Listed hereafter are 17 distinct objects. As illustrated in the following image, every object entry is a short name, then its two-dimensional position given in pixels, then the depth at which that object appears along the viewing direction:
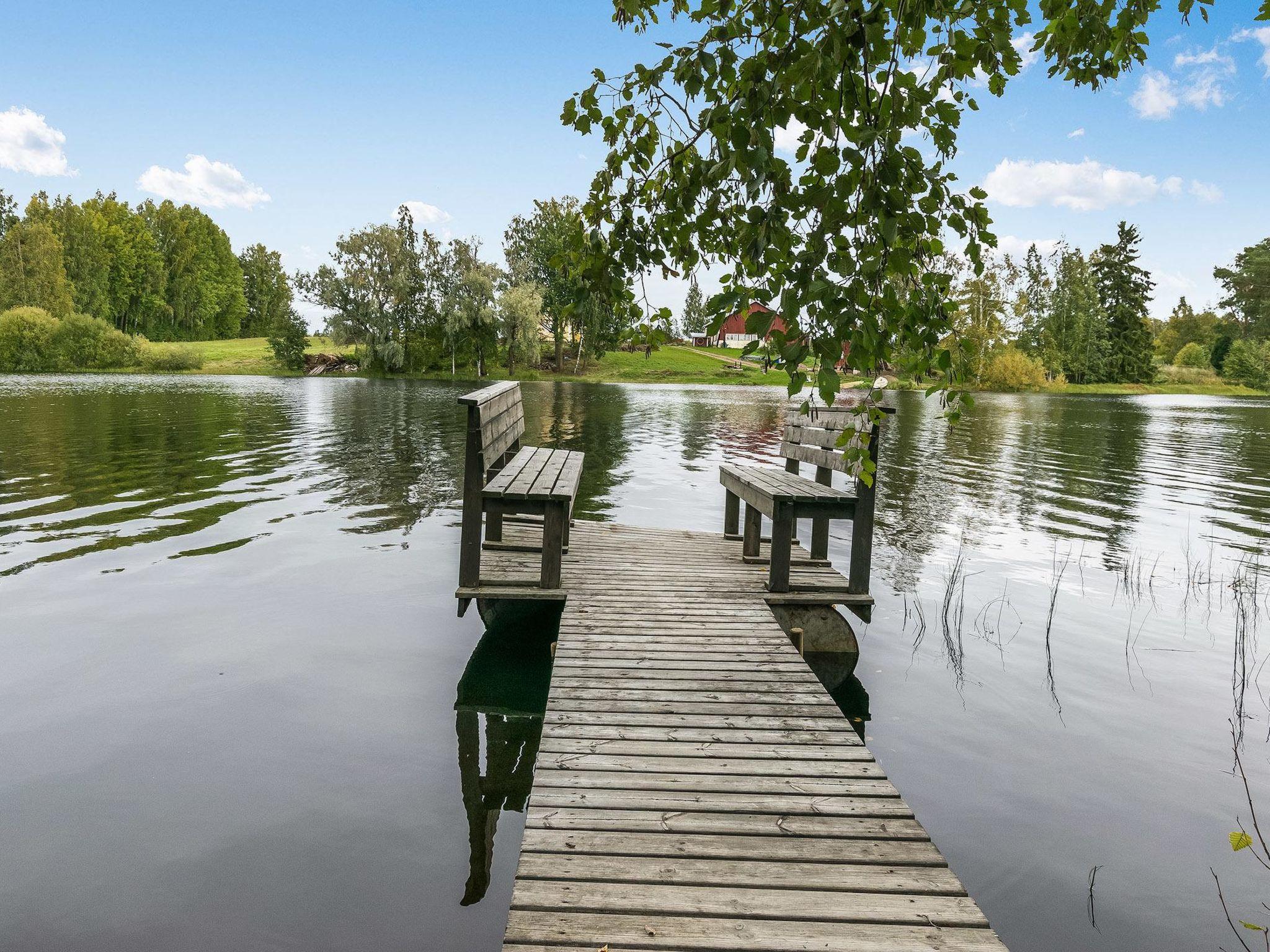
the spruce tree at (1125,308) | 74.31
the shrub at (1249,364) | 72.88
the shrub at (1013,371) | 64.44
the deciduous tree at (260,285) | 101.06
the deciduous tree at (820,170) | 1.78
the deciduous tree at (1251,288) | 78.25
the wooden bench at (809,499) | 5.96
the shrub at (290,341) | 63.12
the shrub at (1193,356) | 85.88
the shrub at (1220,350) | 84.00
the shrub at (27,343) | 56.91
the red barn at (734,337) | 108.11
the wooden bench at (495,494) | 5.70
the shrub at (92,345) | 58.84
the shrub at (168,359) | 60.88
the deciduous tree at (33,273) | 64.62
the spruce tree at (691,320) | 111.82
